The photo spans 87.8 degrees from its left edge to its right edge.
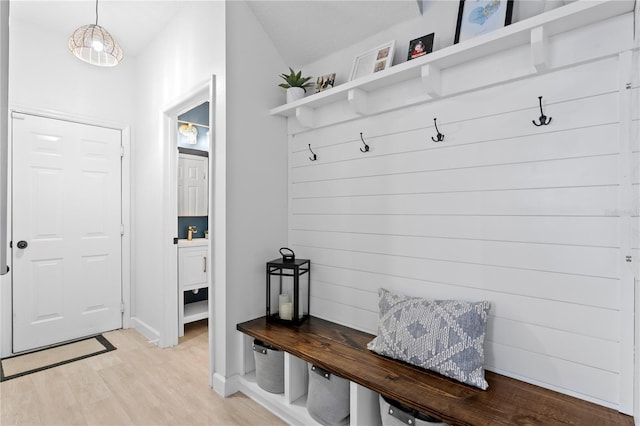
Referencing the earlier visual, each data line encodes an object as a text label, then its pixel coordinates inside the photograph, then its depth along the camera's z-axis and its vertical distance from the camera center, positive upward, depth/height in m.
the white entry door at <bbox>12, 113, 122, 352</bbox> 2.85 -0.18
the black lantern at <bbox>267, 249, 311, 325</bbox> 2.22 -0.55
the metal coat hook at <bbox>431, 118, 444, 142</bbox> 1.76 +0.40
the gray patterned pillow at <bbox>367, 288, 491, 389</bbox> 1.46 -0.58
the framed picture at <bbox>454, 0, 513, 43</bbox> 1.53 +0.94
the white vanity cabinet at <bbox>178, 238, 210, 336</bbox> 3.11 -0.60
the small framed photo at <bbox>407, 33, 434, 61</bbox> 1.78 +0.90
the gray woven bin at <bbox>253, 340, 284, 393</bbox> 2.02 -0.96
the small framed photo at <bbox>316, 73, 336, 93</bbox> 2.25 +0.90
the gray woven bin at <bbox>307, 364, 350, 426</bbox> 1.71 -0.97
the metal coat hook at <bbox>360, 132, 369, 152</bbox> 2.07 +0.41
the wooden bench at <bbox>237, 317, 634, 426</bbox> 1.23 -0.75
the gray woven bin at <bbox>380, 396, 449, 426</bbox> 1.33 -0.85
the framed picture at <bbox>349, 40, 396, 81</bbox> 1.95 +0.92
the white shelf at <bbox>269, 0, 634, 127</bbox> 1.25 +0.75
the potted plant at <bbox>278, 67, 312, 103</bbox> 2.32 +0.89
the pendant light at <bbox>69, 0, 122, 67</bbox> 2.36 +1.20
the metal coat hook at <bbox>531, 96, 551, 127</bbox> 1.44 +0.41
